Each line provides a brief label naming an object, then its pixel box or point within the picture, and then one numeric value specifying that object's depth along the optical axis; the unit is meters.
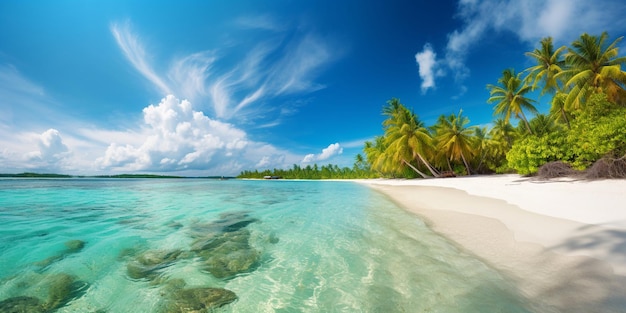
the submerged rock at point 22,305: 2.24
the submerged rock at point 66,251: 3.51
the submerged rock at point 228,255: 3.31
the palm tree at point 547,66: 18.56
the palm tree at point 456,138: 26.00
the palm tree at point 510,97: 21.00
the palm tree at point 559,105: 16.97
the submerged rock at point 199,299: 2.30
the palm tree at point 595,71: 13.76
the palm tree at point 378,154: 32.64
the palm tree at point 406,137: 26.11
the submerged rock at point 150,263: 3.17
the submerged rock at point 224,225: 5.57
